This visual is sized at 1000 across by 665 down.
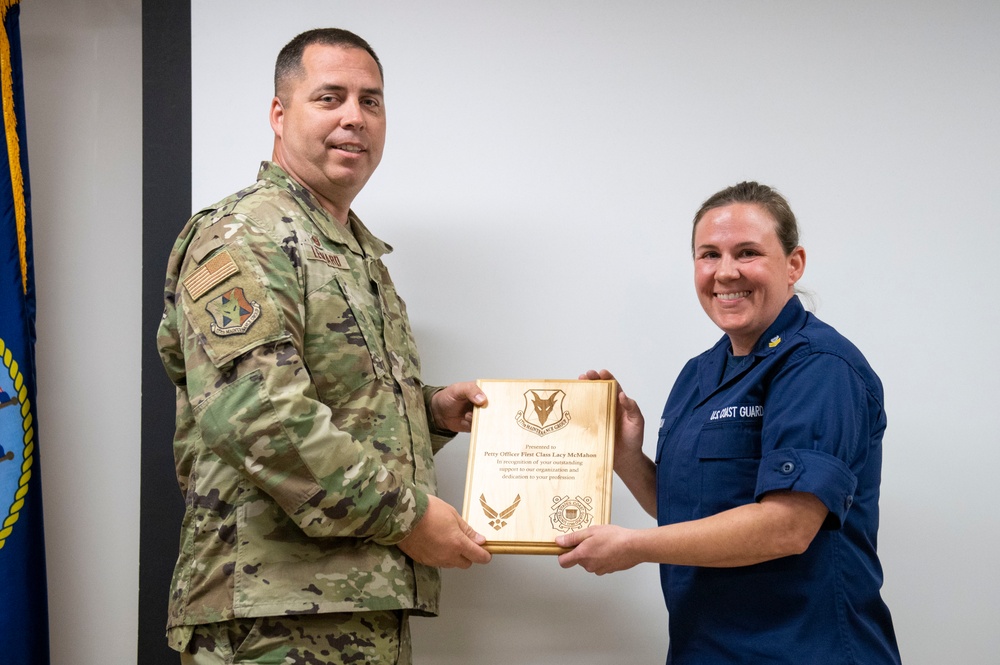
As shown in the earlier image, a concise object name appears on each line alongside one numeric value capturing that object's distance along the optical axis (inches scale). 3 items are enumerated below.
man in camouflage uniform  55.7
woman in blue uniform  57.8
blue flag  74.9
